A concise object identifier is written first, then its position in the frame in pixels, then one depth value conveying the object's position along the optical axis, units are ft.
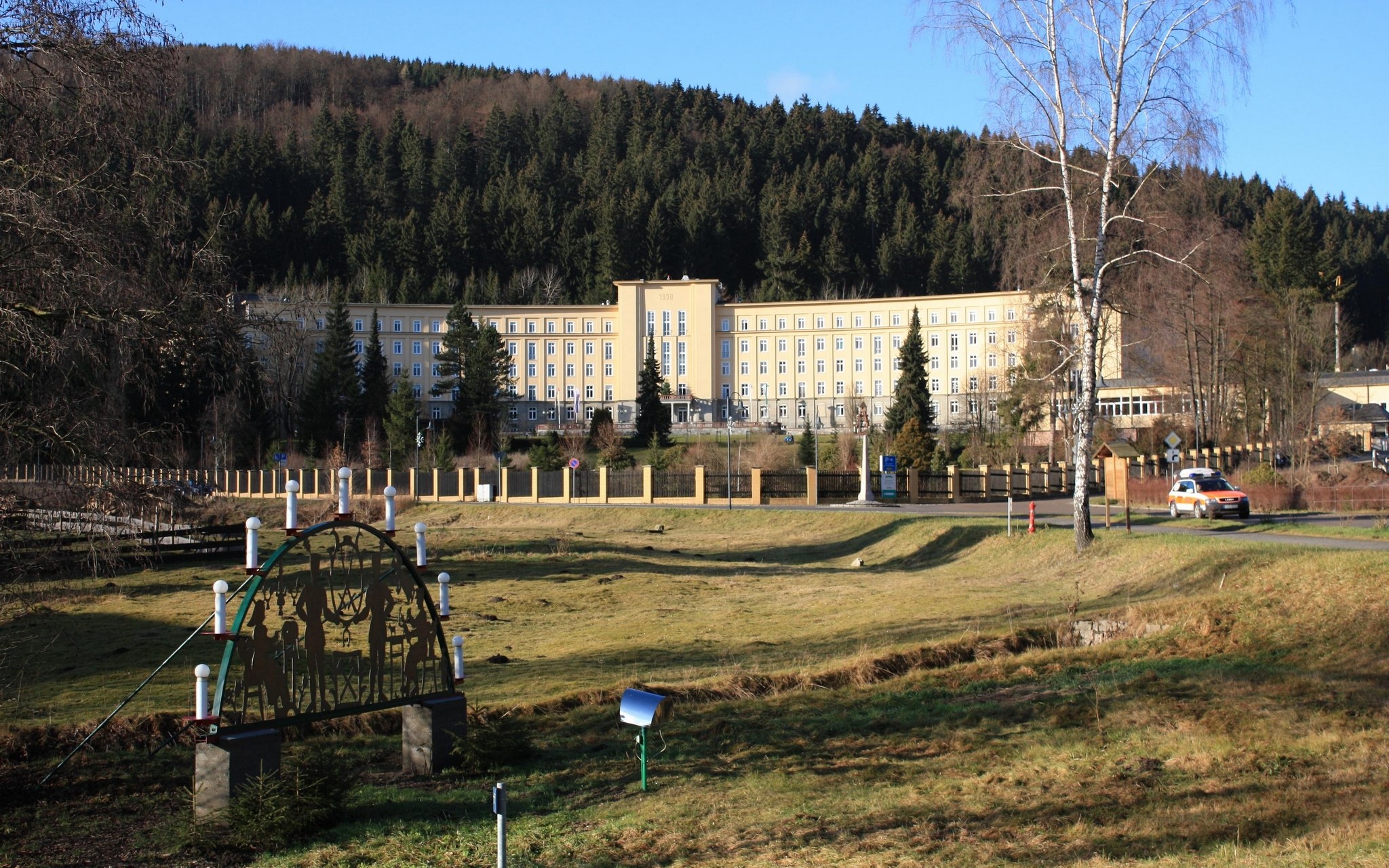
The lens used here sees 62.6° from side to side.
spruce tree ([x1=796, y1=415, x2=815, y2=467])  258.78
